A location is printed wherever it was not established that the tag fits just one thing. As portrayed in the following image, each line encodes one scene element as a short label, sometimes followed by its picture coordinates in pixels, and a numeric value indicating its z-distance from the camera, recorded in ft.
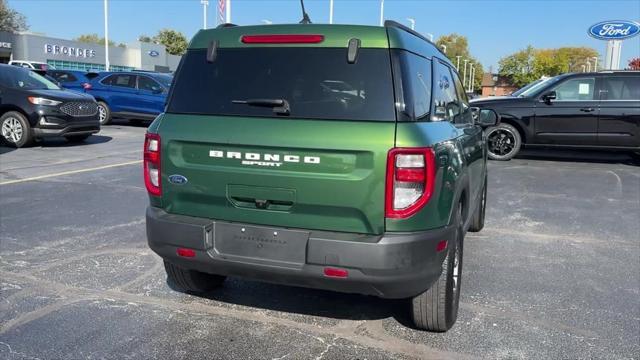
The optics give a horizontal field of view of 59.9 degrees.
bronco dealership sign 175.01
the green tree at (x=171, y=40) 339.36
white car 103.43
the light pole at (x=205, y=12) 164.24
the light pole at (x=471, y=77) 385.29
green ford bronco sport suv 9.52
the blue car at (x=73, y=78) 58.34
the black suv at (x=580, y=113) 35.68
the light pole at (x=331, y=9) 129.70
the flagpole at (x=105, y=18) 161.38
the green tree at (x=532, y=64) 345.10
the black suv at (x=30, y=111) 36.78
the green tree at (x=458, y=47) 383.04
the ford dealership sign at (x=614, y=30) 66.80
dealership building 163.98
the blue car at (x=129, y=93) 54.80
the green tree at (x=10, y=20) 204.74
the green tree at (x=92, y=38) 404.77
